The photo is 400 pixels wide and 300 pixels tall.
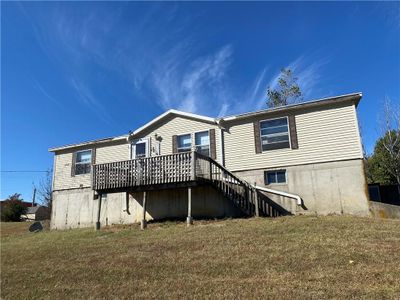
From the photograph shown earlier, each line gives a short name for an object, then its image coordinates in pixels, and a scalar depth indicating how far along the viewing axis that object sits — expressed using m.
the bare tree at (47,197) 37.62
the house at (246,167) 13.38
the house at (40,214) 41.53
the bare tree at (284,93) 29.38
